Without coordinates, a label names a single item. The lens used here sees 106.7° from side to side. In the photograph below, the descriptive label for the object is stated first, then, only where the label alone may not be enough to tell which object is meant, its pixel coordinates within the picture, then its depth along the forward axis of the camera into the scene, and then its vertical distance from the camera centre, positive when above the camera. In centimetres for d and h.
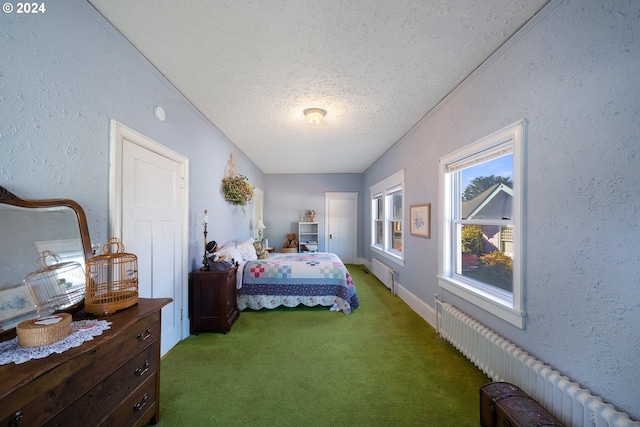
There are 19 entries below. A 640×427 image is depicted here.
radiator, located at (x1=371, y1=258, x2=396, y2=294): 409 -107
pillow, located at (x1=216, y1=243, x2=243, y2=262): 317 -50
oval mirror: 103 -14
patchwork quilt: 339 -101
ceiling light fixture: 277 +122
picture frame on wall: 296 -3
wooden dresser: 79 -69
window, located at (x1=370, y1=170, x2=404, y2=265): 424 +1
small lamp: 576 -25
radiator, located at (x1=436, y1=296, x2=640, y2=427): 111 -95
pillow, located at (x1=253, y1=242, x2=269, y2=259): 412 -61
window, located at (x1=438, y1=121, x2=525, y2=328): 168 -5
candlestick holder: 283 -49
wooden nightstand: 268 -96
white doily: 87 -52
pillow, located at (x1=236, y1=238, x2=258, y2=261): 371 -54
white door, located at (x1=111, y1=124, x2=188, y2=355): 180 -1
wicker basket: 92 -46
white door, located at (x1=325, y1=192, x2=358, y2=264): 674 -22
